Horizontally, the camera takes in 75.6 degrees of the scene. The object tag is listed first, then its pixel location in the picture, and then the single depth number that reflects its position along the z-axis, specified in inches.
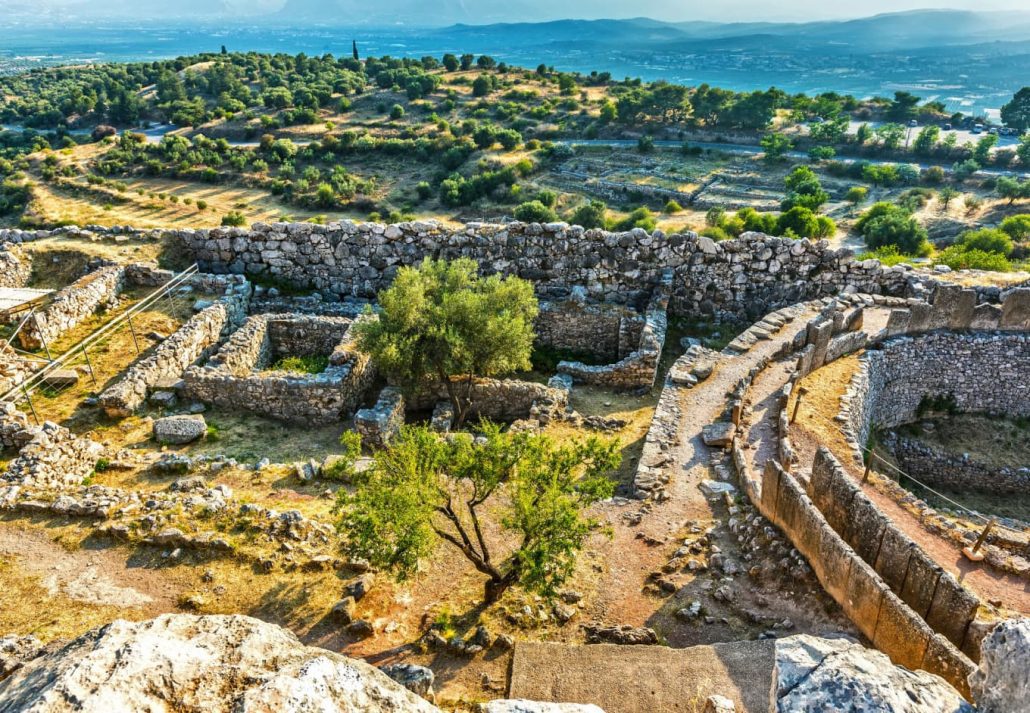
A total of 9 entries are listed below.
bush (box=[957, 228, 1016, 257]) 1289.4
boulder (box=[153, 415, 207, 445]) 555.5
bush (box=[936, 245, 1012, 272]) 879.1
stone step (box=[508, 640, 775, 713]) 293.3
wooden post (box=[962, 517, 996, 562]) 402.6
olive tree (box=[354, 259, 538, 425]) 585.0
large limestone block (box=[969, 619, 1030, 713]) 161.0
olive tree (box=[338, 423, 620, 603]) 324.8
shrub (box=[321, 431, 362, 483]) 353.7
